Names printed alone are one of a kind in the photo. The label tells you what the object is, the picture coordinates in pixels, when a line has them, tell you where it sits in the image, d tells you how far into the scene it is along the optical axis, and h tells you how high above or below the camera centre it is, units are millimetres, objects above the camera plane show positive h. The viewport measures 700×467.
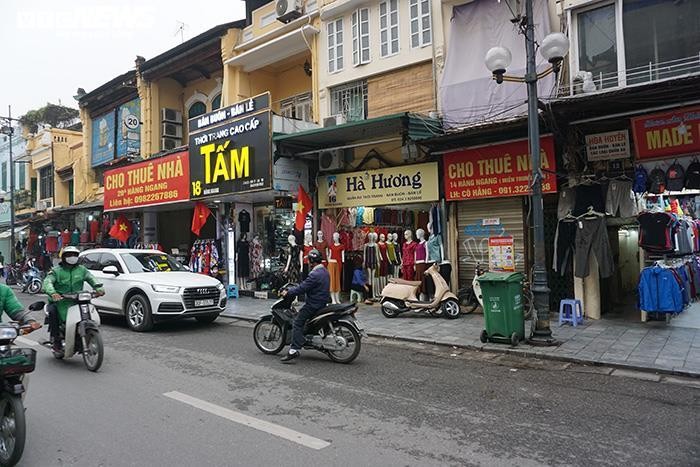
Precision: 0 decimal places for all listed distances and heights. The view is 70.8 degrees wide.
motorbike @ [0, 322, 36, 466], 3844 -1125
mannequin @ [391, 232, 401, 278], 13453 -242
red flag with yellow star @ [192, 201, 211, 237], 16625 +1235
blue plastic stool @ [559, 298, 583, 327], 9703 -1443
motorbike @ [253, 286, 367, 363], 7352 -1287
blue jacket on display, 9062 -1009
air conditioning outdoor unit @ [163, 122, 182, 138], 21500 +5394
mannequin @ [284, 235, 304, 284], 14875 -414
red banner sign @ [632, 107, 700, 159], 8852 +1919
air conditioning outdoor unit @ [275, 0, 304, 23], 15438 +7533
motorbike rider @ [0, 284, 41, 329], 4824 -494
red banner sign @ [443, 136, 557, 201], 10672 +1646
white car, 10047 -775
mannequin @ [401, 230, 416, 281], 12570 -363
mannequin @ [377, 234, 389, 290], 13328 -319
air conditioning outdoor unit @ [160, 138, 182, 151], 21625 +4815
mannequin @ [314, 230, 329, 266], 14039 +48
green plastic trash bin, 8195 -1105
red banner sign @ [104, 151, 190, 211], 16922 +2632
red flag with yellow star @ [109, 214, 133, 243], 21109 +1027
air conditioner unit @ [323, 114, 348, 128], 14062 +3667
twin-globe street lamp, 8133 +1187
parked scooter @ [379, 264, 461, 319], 10984 -1254
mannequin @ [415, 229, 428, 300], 12258 -335
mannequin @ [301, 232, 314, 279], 14328 +2
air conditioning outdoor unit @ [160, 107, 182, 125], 21391 +5995
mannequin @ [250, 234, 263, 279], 16500 -274
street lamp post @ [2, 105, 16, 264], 26605 +1181
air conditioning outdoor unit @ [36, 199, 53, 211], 28945 +3093
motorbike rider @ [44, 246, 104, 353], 7227 -406
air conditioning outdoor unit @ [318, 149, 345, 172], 14438 +2612
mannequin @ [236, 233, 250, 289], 16391 -334
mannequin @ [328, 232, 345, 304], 13359 -437
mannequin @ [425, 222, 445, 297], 12109 -150
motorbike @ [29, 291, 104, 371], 6984 -1088
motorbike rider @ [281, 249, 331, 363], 7410 -794
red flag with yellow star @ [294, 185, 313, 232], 14508 +1167
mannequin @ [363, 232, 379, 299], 13219 -208
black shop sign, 13922 +3059
